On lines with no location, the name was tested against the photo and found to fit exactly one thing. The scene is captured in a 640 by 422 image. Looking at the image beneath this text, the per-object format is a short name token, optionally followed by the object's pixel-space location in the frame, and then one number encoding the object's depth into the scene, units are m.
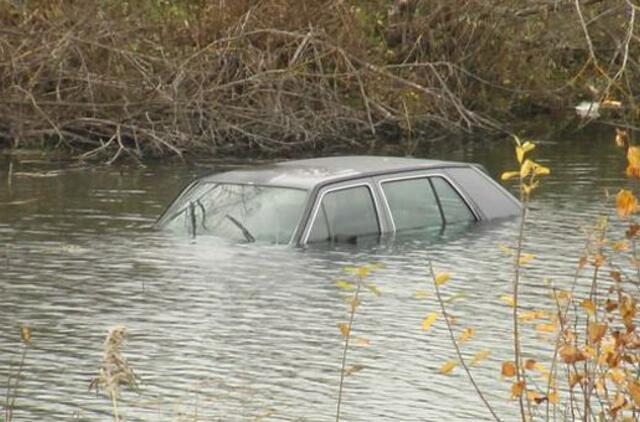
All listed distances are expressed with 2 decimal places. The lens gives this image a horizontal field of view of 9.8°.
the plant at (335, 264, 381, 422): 16.04
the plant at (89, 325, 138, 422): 14.28
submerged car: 34.10
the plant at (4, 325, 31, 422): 16.07
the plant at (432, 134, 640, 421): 14.99
